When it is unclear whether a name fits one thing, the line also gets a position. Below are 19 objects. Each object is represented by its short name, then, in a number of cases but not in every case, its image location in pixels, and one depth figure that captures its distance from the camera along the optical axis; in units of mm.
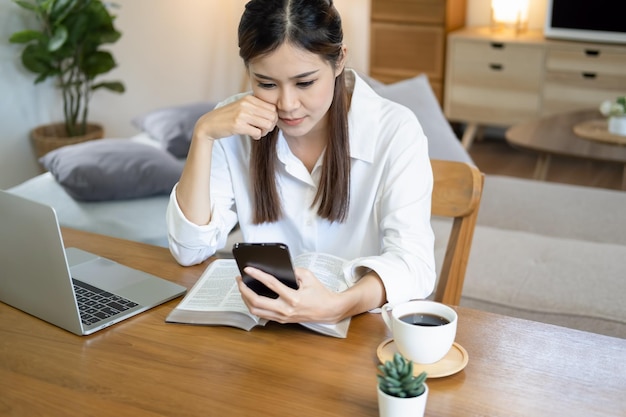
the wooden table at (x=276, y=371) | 1101
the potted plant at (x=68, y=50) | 3672
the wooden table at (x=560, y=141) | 3266
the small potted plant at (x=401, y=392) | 1006
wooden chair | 1685
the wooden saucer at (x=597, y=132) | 3393
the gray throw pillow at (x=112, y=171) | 2949
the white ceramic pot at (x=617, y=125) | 3424
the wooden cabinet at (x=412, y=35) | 4969
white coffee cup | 1143
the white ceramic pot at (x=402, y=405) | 1003
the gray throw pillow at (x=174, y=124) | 3523
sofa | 2221
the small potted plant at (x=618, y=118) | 3426
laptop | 1260
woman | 1411
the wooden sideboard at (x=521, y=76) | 4617
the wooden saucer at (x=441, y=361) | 1156
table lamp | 4848
